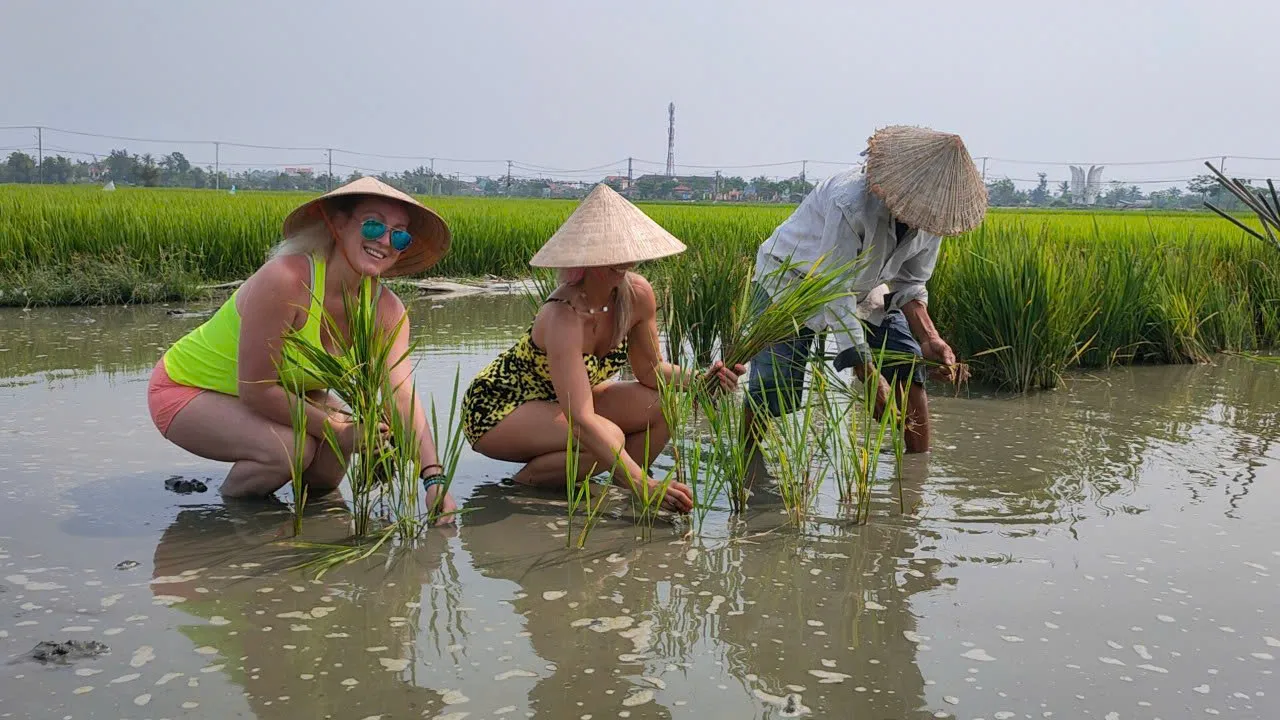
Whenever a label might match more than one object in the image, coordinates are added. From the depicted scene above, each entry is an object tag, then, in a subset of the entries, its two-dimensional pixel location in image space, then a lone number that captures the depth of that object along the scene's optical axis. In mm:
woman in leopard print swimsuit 3002
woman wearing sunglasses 2961
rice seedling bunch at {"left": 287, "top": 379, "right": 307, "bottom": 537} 2840
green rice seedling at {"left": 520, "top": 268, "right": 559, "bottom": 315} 5131
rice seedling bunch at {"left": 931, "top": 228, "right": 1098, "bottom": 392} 5160
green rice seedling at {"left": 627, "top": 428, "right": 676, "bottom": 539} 2945
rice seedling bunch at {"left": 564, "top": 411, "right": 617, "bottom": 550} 2852
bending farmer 3312
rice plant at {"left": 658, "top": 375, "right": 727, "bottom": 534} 3055
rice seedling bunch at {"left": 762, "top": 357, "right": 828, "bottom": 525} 3061
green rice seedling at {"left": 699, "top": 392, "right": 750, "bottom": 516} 3082
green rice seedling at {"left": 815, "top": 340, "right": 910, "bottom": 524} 3062
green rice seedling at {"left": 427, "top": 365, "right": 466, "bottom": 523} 2867
